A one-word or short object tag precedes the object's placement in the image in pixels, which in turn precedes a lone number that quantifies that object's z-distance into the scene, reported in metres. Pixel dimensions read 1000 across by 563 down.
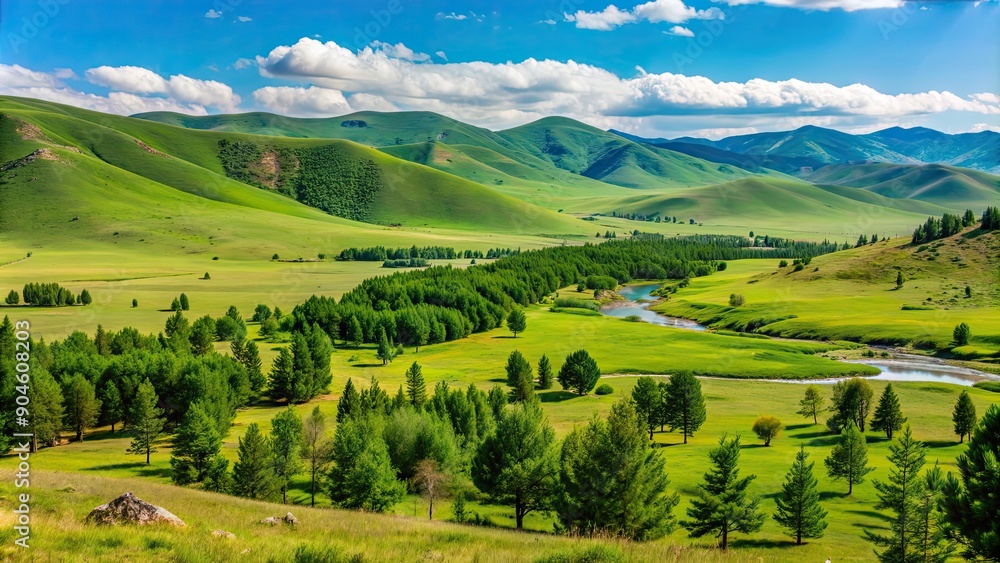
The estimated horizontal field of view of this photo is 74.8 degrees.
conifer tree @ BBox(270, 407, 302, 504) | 53.72
